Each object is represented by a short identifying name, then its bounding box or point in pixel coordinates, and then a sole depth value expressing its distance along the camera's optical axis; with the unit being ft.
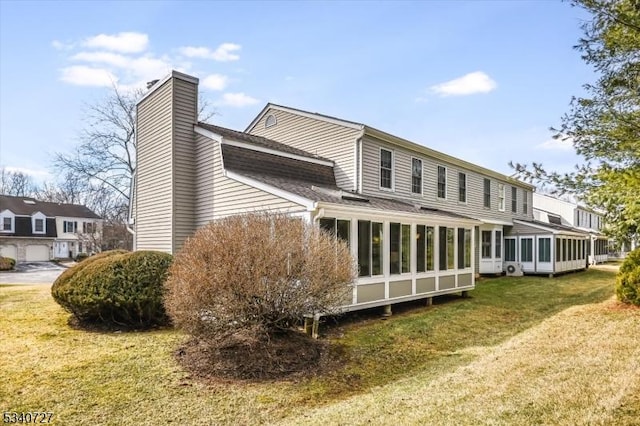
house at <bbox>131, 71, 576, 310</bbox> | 32.58
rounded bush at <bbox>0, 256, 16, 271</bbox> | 93.81
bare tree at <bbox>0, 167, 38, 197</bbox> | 160.97
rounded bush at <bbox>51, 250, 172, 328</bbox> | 27.66
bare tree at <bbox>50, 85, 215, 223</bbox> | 87.92
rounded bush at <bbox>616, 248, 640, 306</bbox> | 33.78
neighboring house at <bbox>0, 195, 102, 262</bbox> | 116.57
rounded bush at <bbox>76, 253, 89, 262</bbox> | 123.10
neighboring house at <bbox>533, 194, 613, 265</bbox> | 112.27
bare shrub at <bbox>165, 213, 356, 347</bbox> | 20.99
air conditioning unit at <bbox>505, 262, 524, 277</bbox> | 72.23
